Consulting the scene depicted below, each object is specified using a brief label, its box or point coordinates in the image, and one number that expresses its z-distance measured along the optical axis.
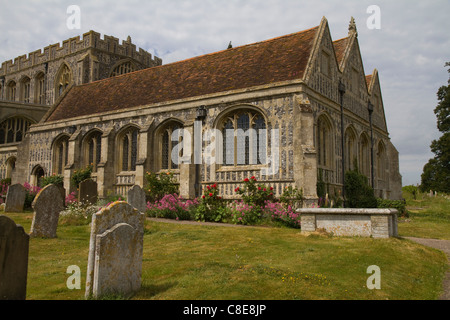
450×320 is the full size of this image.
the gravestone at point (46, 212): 10.55
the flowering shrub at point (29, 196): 19.25
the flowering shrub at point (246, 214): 14.74
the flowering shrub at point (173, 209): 16.28
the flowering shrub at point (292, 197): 14.74
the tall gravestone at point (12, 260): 5.19
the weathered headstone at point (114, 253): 5.56
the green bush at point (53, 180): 22.64
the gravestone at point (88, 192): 16.59
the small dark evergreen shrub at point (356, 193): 19.16
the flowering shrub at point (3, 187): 22.20
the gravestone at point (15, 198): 17.14
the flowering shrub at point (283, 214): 13.98
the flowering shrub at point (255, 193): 15.18
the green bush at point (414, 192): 43.06
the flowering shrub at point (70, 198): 18.80
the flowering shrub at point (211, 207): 15.66
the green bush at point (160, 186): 18.08
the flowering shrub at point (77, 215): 13.72
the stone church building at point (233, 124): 15.91
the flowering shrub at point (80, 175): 21.45
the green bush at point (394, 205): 19.05
